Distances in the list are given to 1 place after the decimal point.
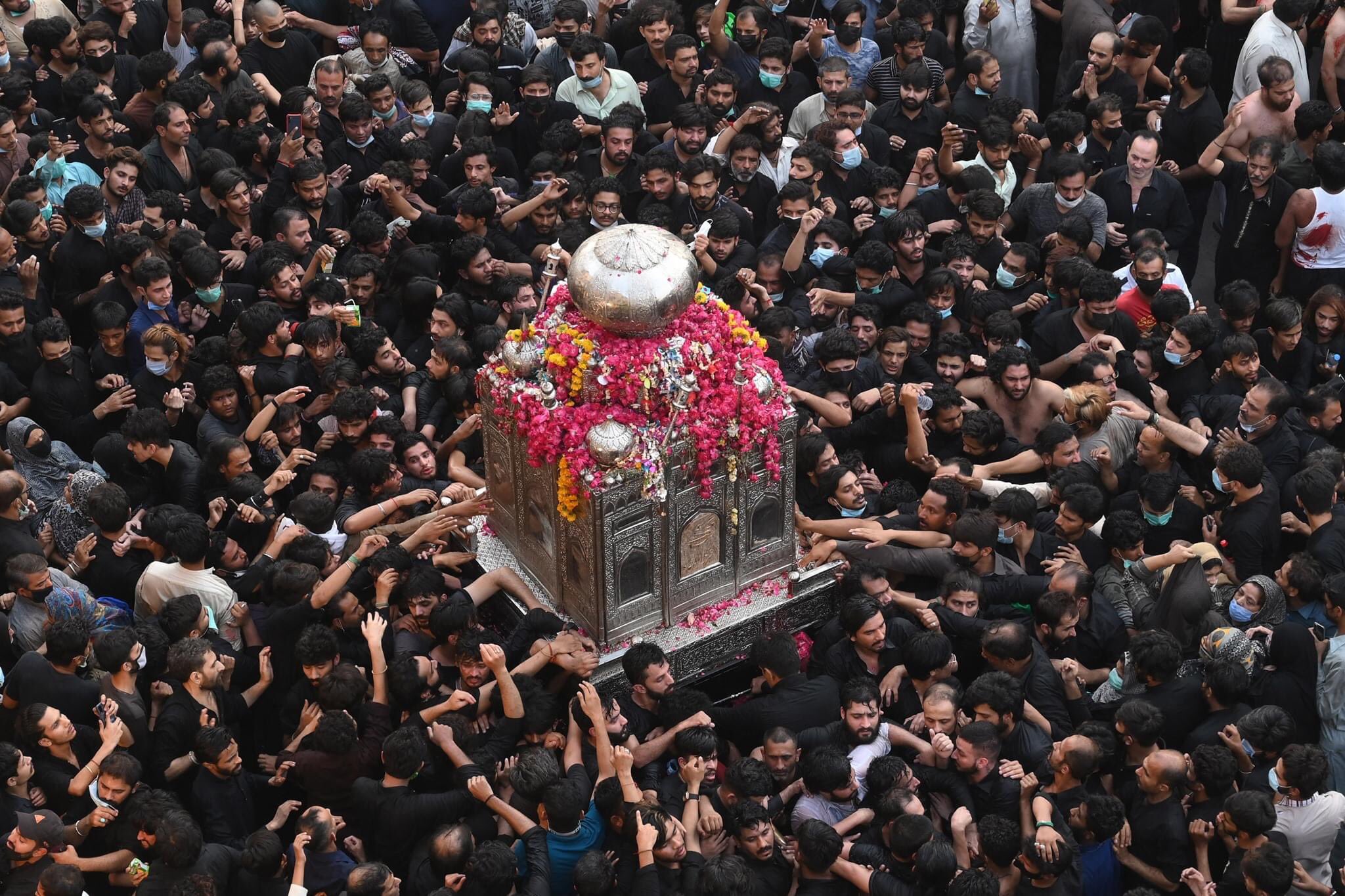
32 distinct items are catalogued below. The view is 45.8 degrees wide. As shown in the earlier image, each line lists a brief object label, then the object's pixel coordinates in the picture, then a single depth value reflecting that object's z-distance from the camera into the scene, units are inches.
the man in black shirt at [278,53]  632.4
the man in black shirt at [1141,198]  554.3
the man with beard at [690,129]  564.7
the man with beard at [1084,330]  485.1
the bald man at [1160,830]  343.3
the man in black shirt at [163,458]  437.1
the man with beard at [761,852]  333.4
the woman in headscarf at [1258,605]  388.5
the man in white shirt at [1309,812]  338.3
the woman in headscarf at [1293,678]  374.0
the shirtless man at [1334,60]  612.7
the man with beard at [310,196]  535.8
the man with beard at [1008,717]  361.7
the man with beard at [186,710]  365.4
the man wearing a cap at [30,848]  328.5
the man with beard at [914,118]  593.3
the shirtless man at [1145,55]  613.0
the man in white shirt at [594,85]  599.2
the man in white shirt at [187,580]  396.5
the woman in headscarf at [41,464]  449.4
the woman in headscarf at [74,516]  434.3
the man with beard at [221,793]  350.9
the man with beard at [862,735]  364.5
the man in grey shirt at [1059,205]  536.4
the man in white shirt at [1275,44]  603.2
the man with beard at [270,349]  472.4
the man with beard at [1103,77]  608.1
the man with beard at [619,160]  565.6
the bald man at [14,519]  412.8
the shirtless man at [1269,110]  570.3
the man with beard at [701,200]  537.3
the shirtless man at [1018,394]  461.1
